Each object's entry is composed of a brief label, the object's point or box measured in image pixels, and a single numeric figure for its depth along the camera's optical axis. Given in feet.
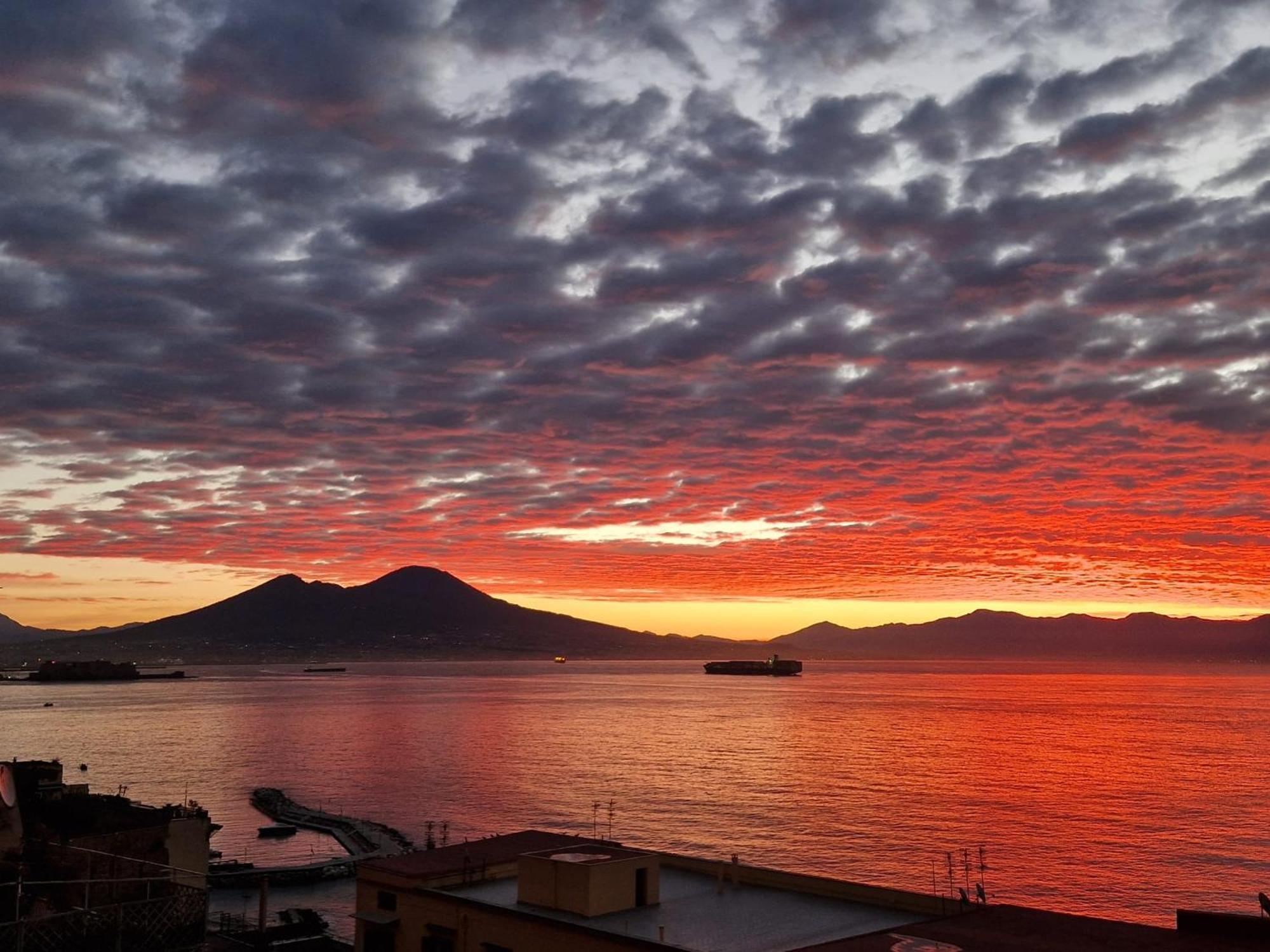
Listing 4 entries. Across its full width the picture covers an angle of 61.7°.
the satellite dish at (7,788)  66.49
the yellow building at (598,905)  98.43
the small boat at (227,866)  232.32
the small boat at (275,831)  284.20
